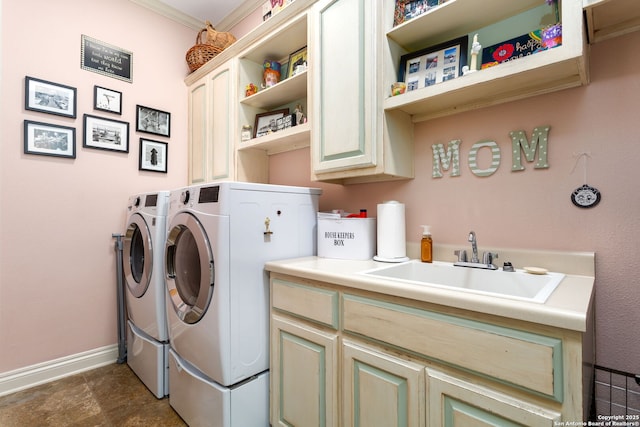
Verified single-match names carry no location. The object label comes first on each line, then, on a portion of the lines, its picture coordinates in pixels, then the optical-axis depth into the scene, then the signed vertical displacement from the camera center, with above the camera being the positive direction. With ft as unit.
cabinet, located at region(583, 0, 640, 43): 3.33 +2.26
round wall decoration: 3.87 +0.23
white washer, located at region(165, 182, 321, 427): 4.64 -1.25
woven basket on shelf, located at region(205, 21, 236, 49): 8.45 +4.86
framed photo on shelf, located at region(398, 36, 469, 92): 4.66 +2.36
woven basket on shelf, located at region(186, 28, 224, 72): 8.43 +4.44
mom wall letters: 4.24 +0.92
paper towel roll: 5.12 -0.30
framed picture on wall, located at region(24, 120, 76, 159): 6.68 +1.69
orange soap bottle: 5.04 -0.51
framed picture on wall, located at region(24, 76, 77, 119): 6.67 +2.63
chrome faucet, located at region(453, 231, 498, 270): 4.36 -0.64
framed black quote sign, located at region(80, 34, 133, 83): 7.45 +3.90
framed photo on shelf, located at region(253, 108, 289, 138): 7.39 +2.27
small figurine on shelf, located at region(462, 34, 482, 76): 4.22 +2.18
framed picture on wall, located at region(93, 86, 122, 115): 7.54 +2.87
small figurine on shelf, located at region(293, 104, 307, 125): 6.68 +2.21
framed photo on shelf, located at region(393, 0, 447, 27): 4.68 +3.19
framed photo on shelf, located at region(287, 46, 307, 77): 6.83 +3.47
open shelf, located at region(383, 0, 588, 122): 3.34 +1.75
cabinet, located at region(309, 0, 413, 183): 4.83 +1.84
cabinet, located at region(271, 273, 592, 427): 2.52 -1.55
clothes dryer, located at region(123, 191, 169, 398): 6.17 -1.60
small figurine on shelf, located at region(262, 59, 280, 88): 7.21 +3.31
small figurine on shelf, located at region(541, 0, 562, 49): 3.54 +2.06
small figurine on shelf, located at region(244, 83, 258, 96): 7.43 +3.01
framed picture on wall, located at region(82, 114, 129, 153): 7.42 +2.02
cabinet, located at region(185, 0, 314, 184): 6.56 +2.76
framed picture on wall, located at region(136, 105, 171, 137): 8.28 +2.59
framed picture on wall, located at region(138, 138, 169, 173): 8.34 +1.64
